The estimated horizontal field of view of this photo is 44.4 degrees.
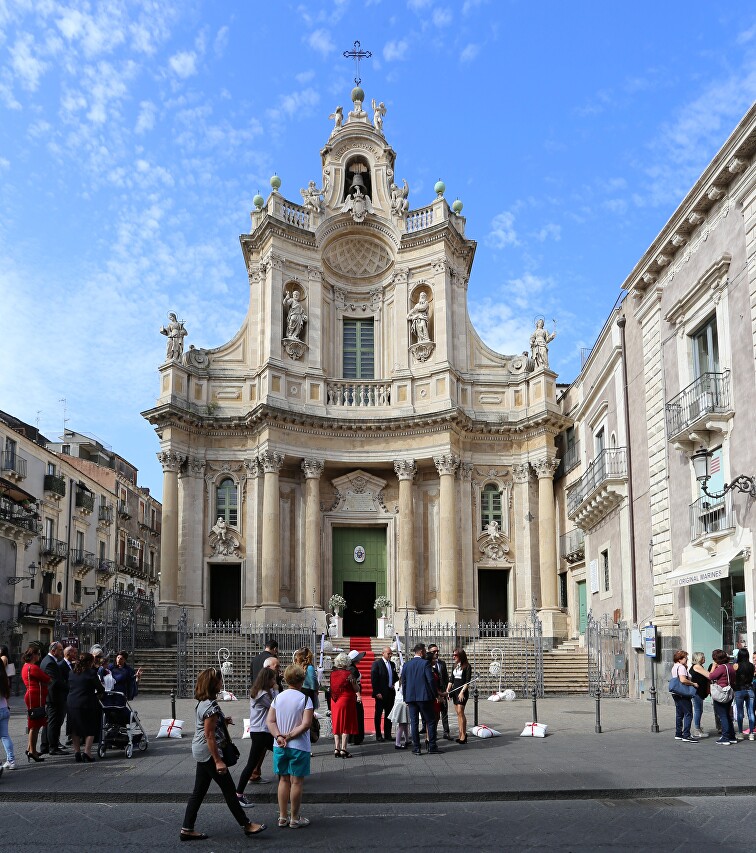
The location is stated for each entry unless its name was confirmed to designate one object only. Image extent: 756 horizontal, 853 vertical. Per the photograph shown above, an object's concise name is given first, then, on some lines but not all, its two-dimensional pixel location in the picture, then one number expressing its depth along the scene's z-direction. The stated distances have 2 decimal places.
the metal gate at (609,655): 23.78
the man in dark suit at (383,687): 15.31
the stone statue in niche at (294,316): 34.31
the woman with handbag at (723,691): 14.37
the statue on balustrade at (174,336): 34.06
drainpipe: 23.72
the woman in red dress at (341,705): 13.51
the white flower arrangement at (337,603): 32.02
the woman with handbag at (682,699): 14.70
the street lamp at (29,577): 37.37
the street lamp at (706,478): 17.19
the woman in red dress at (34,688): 13.26
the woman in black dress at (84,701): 12.90
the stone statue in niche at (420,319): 34.75
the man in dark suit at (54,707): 13.63
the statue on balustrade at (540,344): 34.75
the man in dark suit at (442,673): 14.66
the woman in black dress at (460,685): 14.78
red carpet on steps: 19.53
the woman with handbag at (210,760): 8.45
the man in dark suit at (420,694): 13.59
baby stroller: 13.43
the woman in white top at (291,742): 8.82
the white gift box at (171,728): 15.74
